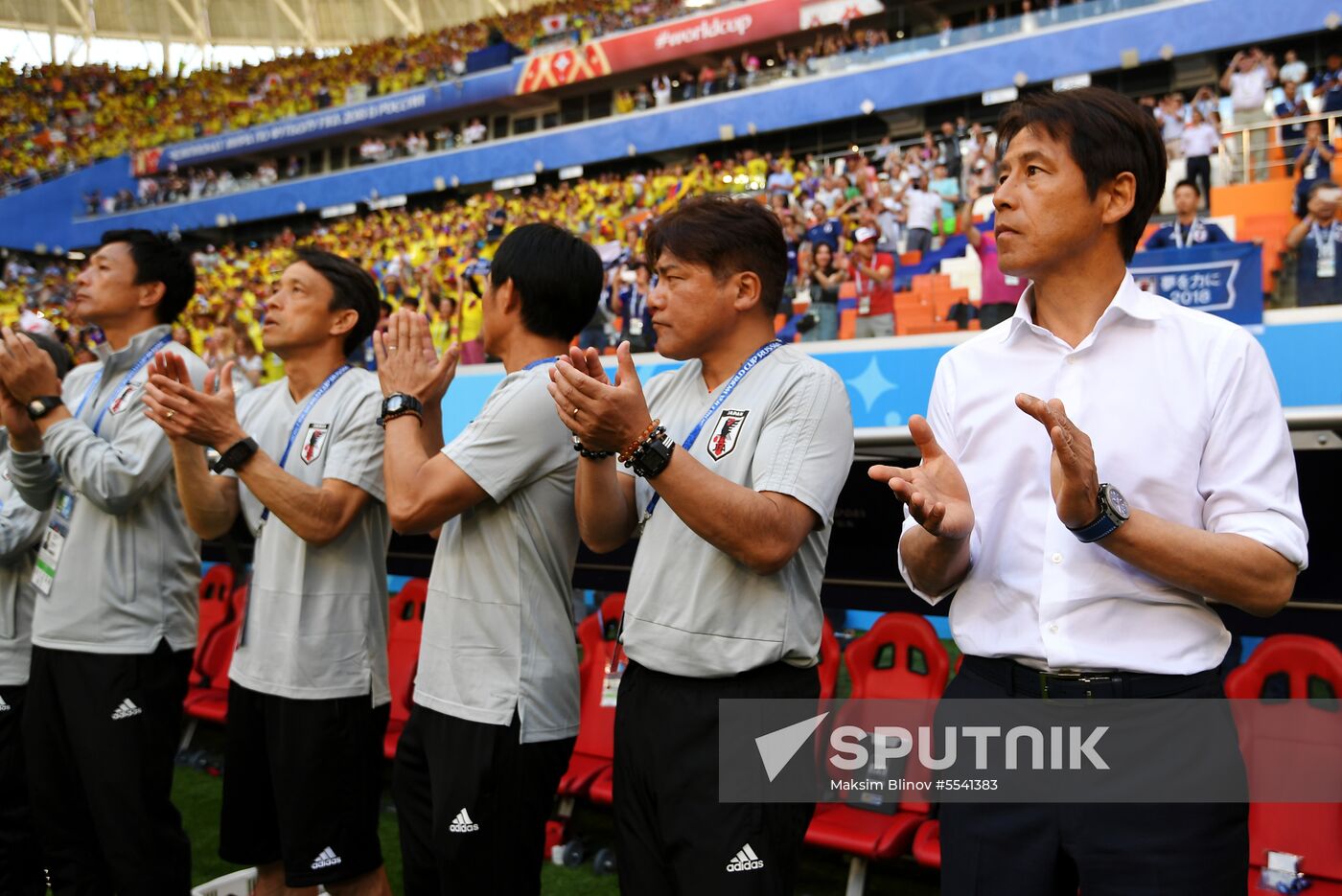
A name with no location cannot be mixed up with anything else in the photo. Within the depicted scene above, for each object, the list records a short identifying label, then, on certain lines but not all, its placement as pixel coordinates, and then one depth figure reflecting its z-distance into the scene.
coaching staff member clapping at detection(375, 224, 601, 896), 2.25
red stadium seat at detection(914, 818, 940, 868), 3.07
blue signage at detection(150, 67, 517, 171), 27.61
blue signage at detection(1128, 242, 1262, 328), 6.11
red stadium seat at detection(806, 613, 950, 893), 3.22
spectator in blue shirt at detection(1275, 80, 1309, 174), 12.60
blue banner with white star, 5.95
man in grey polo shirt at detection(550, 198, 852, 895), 1.82
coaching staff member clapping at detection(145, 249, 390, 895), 2.65
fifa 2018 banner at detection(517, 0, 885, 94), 22.83
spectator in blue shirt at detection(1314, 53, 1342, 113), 11.97
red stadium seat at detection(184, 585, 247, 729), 5.27
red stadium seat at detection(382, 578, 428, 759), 4.91
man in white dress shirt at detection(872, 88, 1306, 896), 1.43
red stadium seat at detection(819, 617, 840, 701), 3.81
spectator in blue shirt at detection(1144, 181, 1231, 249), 6.88
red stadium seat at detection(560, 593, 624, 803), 3.96
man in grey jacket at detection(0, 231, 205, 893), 2.86
